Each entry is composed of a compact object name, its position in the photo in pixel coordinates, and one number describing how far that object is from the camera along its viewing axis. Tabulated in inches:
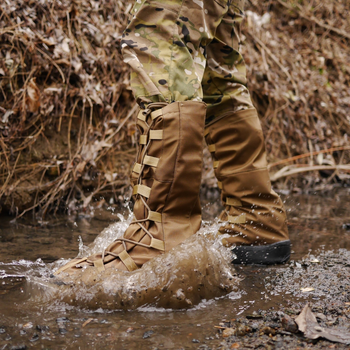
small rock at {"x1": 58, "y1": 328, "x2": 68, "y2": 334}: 52.2
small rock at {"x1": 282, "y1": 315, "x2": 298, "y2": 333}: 53.9
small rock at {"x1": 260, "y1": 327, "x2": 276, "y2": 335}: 53.8
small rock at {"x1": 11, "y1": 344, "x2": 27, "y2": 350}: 48.1
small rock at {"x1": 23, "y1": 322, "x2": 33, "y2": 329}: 53.0
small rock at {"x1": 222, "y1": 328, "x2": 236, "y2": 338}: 53.2
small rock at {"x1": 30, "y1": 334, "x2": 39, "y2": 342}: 50.1
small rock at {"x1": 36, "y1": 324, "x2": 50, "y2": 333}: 52.4
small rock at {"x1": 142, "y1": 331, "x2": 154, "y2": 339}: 51.8
